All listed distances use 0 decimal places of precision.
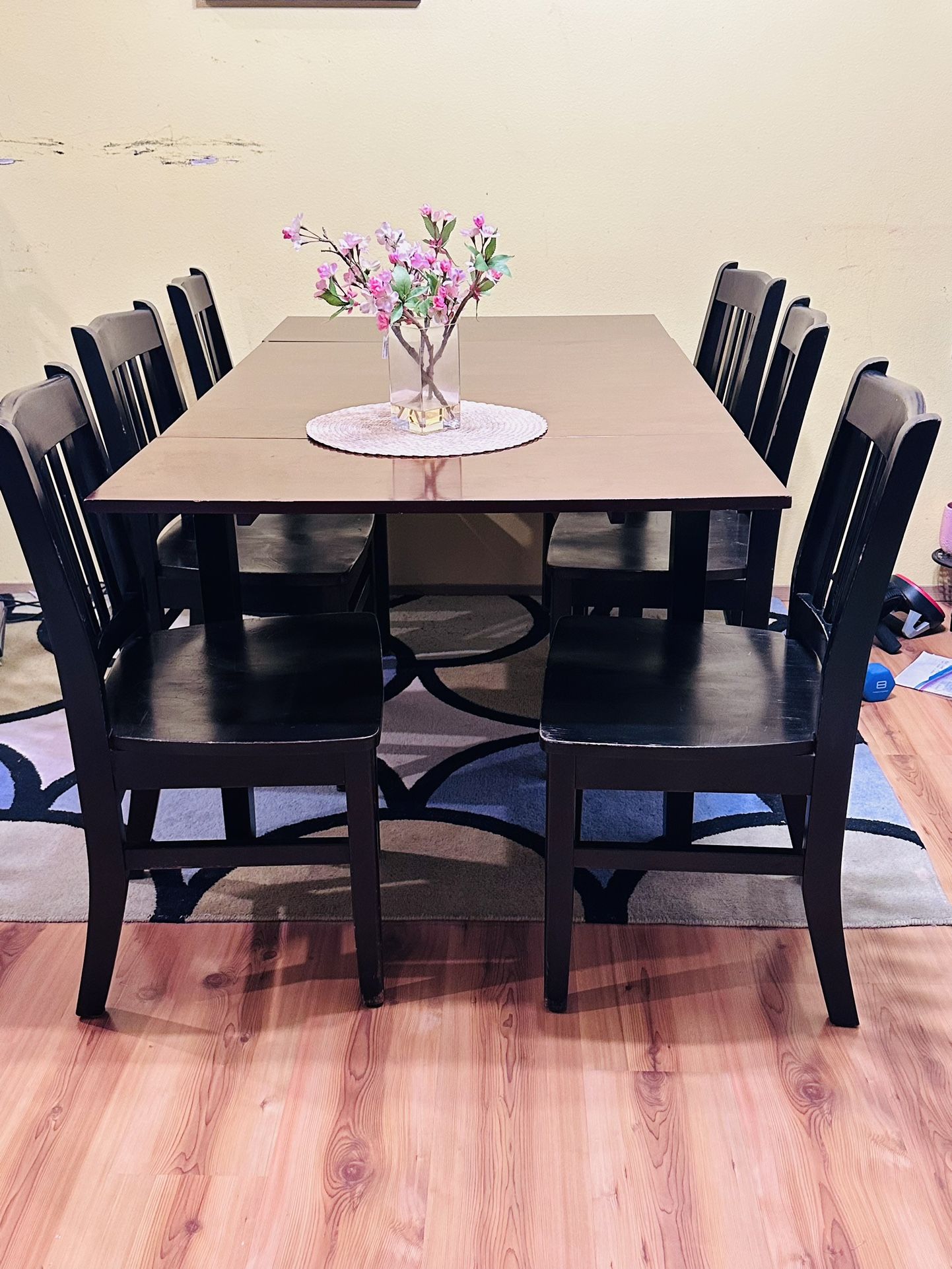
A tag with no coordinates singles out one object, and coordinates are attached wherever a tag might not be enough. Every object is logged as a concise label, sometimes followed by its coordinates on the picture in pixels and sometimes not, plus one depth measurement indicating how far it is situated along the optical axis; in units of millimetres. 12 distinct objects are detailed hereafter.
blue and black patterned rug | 1845
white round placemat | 1661
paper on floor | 2627
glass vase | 1749
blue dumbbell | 2543
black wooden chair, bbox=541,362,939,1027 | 1412
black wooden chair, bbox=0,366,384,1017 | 1423
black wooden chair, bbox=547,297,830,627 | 2002
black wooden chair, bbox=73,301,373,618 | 1921
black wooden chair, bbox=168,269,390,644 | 2447
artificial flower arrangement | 1641
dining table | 1418
